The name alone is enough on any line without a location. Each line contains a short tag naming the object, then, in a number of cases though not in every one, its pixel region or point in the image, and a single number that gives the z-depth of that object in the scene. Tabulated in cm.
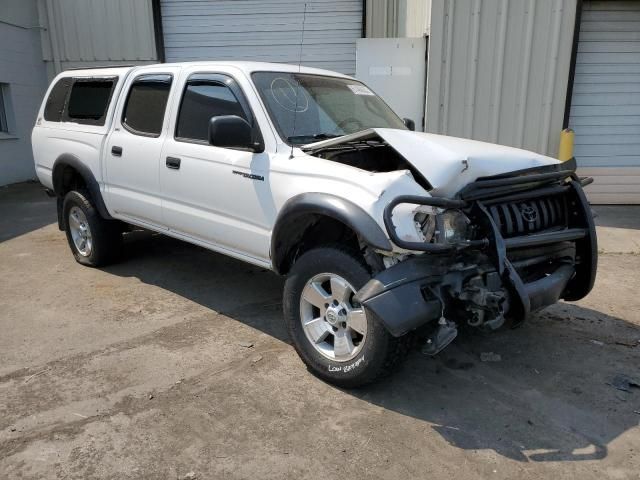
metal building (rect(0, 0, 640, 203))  800
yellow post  817
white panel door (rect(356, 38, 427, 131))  842
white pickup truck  297
